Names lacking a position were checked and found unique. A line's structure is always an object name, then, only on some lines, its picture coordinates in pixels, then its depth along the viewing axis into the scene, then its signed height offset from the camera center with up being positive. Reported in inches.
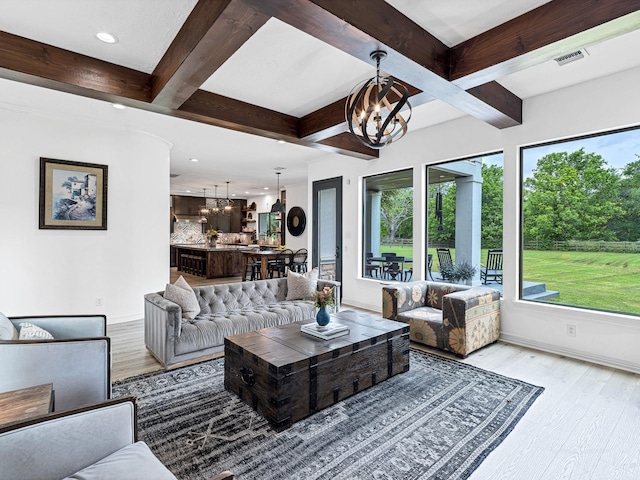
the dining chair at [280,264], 316.2 -22.3
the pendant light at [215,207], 499.8 +51.5
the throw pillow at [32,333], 86.9 -24.8
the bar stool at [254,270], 322.0 -28.8
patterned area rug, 75.9 -50.3
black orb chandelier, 93.7 +38.8
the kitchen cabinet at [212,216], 493.4 +42.1
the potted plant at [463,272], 186.2 -17.6
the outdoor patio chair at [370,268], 236.2 -19.0
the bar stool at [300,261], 321.4 -19.8
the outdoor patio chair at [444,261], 195.2 -11.7
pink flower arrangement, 115.4 -19.8
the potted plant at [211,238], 394.6 +2.4
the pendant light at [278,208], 370.0 +35.9
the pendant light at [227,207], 484.1 +49.0
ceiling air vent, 114.8 +64.8
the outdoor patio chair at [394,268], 221.9 -18.3
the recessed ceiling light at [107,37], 100.4 +61.5
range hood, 493.7 +32.7
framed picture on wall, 172.6 +23.9
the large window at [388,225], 215.5 +10.7
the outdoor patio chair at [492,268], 171.9 -13.9
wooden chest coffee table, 90.4 -37.9
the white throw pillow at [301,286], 181.6 -24.8
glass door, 259.0 +10.2
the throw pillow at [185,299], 137.6 -24.3
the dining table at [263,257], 308.0 -15.4
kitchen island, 362.9 -23.9
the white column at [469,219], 182.1 +12.1
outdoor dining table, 217.8 -13.7
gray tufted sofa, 127.6 -33.3
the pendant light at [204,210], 499.5 +44.4
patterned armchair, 140.9 -33.9
